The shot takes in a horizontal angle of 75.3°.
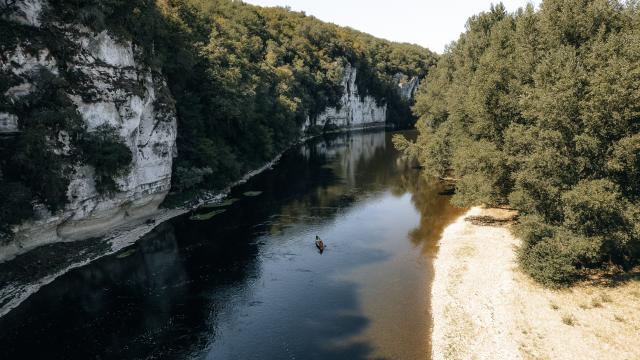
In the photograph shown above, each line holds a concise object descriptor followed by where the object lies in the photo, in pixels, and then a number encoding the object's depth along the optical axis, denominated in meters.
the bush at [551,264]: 25.03
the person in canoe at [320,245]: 35.47
